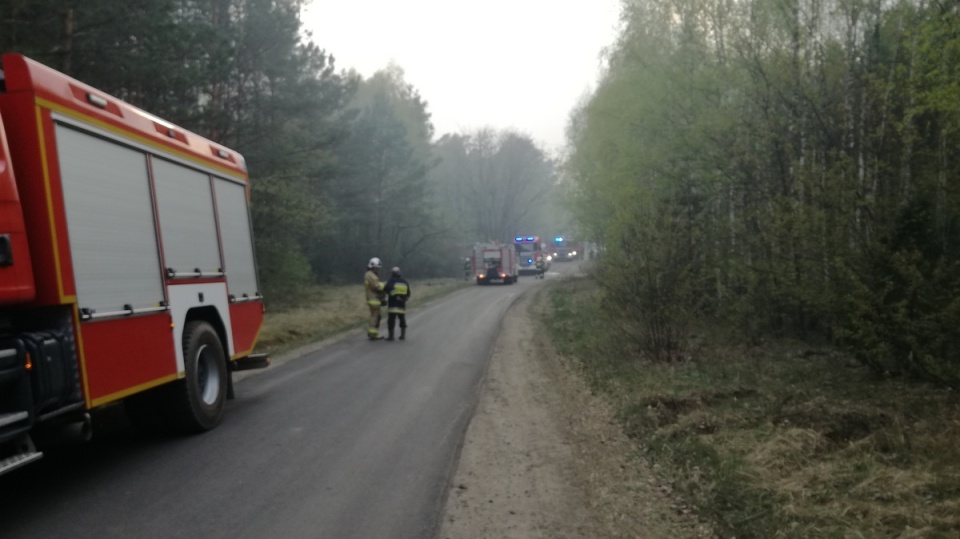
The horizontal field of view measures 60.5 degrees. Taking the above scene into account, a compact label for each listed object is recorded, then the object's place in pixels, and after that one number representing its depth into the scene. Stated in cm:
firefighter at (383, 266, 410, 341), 1827
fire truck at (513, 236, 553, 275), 6278
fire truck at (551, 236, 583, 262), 9194
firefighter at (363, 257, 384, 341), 1839
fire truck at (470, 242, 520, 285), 5069
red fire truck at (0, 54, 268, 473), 577
